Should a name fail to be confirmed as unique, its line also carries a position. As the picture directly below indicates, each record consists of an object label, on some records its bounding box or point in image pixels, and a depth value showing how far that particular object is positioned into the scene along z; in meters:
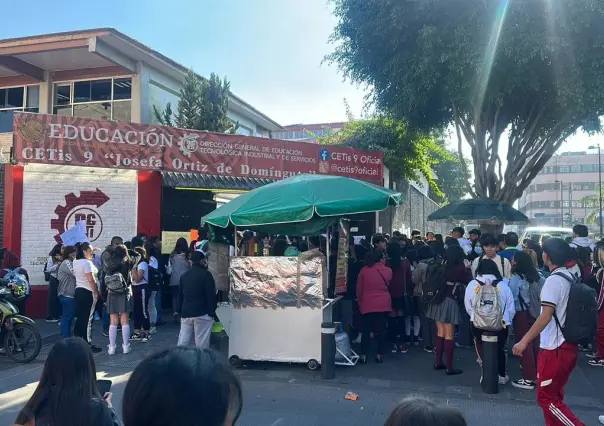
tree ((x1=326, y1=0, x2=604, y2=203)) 13.63
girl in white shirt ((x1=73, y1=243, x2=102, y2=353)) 8.74
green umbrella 7.82
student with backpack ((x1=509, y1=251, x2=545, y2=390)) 7.47
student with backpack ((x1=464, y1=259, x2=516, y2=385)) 6.82
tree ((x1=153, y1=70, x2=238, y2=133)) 18.30
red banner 12.63
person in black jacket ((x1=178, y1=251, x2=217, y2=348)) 7.90
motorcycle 8.39
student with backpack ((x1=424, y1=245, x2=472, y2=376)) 7.64
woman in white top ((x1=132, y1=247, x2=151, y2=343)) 9.72
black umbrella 12.64
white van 19.98
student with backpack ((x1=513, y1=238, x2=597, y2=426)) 4.67
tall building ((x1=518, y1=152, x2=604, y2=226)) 93.19
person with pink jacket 8.22
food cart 7.90
